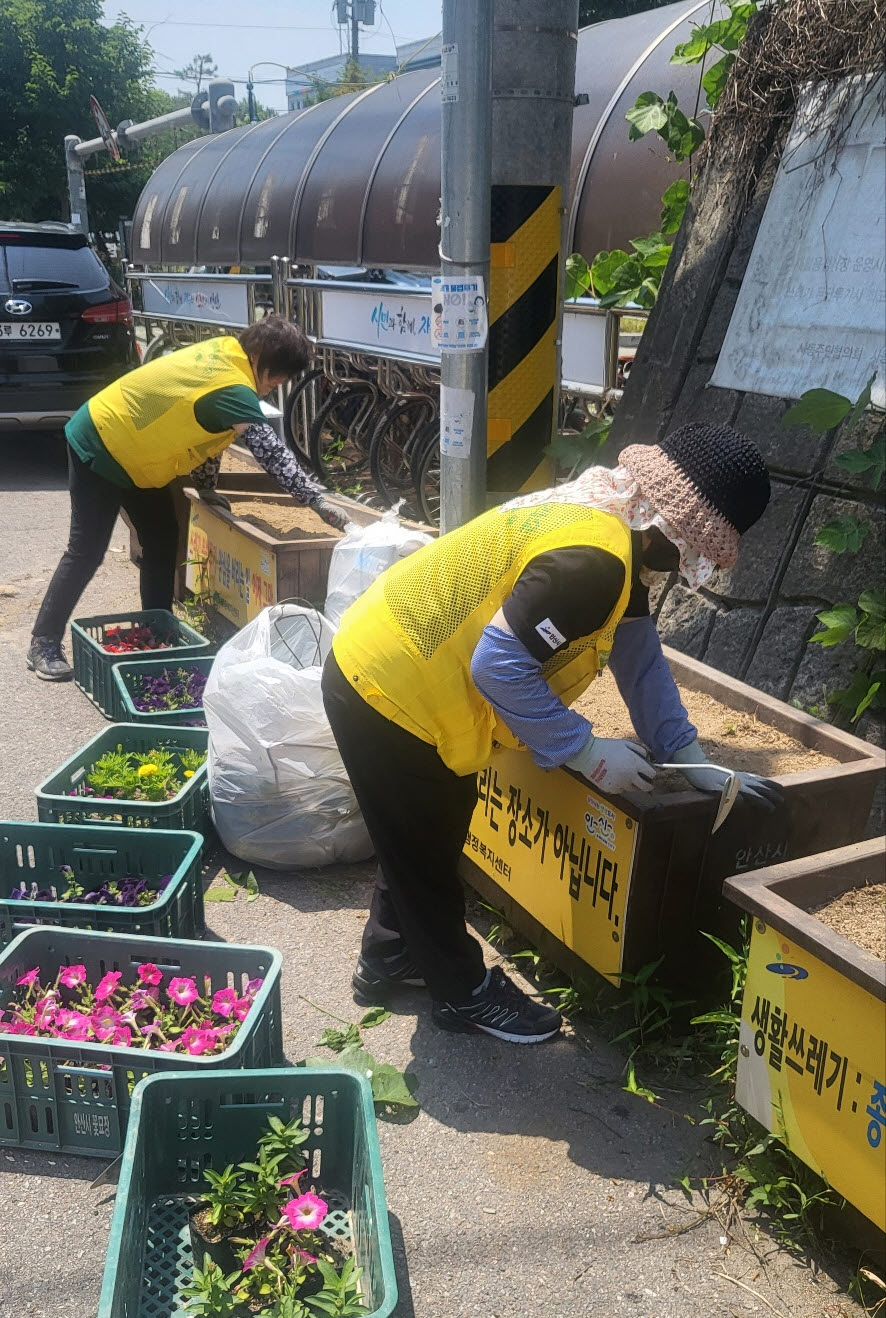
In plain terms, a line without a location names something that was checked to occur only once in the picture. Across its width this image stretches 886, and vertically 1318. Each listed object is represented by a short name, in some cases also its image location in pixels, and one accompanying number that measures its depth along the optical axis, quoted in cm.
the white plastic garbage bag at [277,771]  347
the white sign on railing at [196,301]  1052
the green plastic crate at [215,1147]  209
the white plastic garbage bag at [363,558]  416
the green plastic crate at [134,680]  412
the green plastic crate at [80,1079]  236
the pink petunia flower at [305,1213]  207
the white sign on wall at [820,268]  357
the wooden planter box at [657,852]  256
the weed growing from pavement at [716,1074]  226
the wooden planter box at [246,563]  489
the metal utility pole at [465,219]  327
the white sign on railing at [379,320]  743
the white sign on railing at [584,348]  603
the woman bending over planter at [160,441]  458
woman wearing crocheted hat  222
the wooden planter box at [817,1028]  196
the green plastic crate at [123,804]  337
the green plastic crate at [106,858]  310
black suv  880
